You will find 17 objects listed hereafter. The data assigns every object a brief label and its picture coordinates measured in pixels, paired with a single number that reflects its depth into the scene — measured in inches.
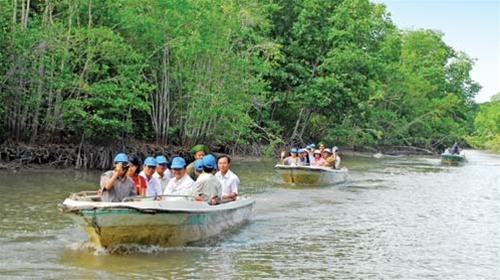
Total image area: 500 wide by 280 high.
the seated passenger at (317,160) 851.9
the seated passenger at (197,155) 465.6
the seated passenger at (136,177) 385.0
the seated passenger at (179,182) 402.0
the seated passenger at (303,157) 836.6
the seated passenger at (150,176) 406.9
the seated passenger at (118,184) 352.5
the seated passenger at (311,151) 876.3
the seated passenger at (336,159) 855.7
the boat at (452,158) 1471.5
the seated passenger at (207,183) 401.1
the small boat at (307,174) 777.6
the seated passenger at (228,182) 463.5
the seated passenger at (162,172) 429.7
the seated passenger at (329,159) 845.0
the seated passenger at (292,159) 816.9
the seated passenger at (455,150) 1581.9
